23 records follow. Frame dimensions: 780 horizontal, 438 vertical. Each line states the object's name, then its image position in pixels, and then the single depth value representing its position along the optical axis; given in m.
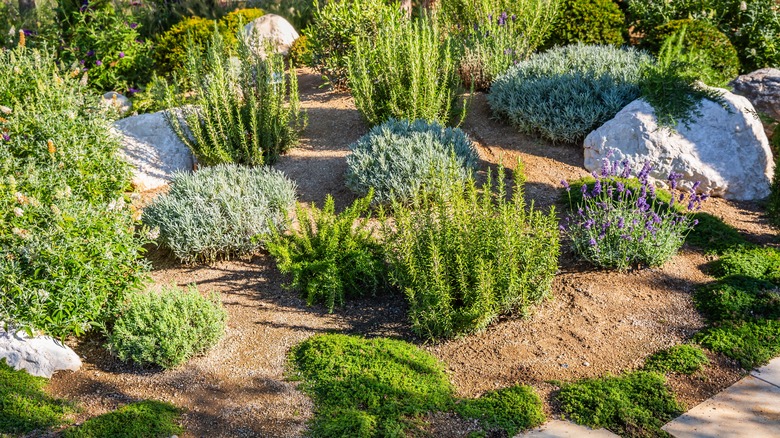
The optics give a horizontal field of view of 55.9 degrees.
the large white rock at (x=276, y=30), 10.27
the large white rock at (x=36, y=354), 4.54
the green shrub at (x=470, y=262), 4.68
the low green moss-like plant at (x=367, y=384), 3.93
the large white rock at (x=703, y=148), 6.79
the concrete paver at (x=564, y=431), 3.90
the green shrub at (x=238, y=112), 6.95
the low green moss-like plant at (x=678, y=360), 4.39
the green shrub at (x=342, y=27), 8.48
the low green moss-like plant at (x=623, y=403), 3.97
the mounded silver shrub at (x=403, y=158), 6.21
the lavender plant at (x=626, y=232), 5.27
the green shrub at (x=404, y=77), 7.26
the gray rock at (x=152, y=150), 7.29
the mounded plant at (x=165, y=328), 4.48
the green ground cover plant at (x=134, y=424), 3.88
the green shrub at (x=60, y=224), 4.52
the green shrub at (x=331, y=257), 5.16
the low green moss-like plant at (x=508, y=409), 3.96
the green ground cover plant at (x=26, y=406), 4.02
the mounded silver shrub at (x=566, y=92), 7.29
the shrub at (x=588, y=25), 8.95
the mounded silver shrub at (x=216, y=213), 5.73
